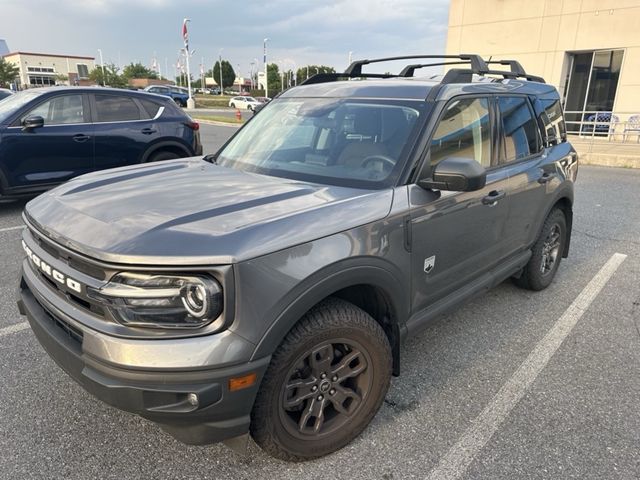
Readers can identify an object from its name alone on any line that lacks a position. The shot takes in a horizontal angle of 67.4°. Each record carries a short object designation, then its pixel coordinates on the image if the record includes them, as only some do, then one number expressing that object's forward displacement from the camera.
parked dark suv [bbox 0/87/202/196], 6.27
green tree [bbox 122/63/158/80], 92.22
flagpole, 36.28
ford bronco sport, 1.81
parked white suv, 48.14
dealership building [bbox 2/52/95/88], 83.62
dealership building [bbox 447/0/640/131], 17.66
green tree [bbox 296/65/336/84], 94.10
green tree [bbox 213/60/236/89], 101.70
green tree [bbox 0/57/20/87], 60.92
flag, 36.12
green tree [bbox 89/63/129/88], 61.78
